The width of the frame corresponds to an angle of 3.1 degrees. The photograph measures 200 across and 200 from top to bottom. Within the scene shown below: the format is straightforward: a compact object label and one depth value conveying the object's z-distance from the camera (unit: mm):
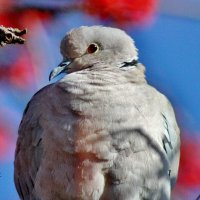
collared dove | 2073
